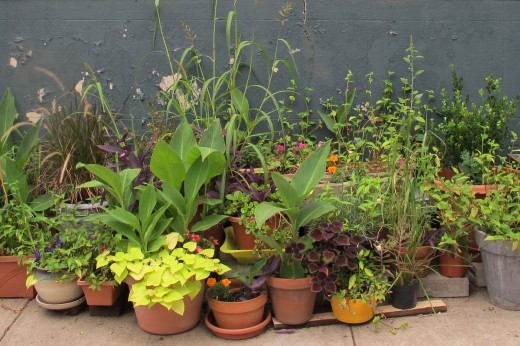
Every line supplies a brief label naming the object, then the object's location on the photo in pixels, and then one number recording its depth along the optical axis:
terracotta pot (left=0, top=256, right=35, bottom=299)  4.19
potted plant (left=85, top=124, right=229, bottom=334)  3.56
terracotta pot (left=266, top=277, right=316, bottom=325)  3.74
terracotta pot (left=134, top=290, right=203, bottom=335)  3.72
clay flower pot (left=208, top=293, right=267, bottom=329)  3.69
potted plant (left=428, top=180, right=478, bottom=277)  3.95
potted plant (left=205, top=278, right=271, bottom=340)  3.70
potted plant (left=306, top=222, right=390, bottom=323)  3.66
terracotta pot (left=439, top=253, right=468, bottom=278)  4.11
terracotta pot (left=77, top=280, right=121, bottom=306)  3.88
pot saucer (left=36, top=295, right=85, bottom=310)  3.96
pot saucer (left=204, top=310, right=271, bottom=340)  3.70
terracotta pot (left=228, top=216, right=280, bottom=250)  4.14
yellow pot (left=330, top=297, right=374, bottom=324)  3.75
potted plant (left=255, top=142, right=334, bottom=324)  3.71
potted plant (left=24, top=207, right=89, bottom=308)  3.87
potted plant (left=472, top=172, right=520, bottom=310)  3.80
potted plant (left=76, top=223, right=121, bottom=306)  3.83
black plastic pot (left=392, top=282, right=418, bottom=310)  3.88
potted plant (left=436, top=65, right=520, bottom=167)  4.56
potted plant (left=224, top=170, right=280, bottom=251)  4.02
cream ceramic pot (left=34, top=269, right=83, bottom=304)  3.93
